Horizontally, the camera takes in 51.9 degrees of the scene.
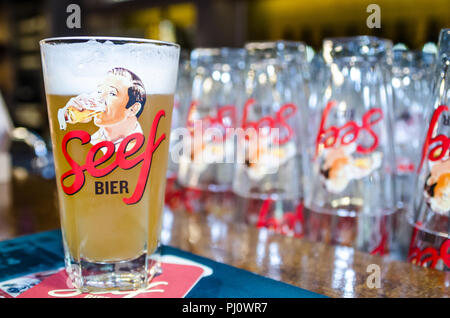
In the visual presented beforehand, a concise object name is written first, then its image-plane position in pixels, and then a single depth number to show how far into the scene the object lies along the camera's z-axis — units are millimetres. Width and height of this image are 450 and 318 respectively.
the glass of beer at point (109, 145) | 466
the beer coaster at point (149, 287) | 493
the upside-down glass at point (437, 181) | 575
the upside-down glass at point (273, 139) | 848
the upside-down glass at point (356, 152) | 727
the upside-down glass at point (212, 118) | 996
